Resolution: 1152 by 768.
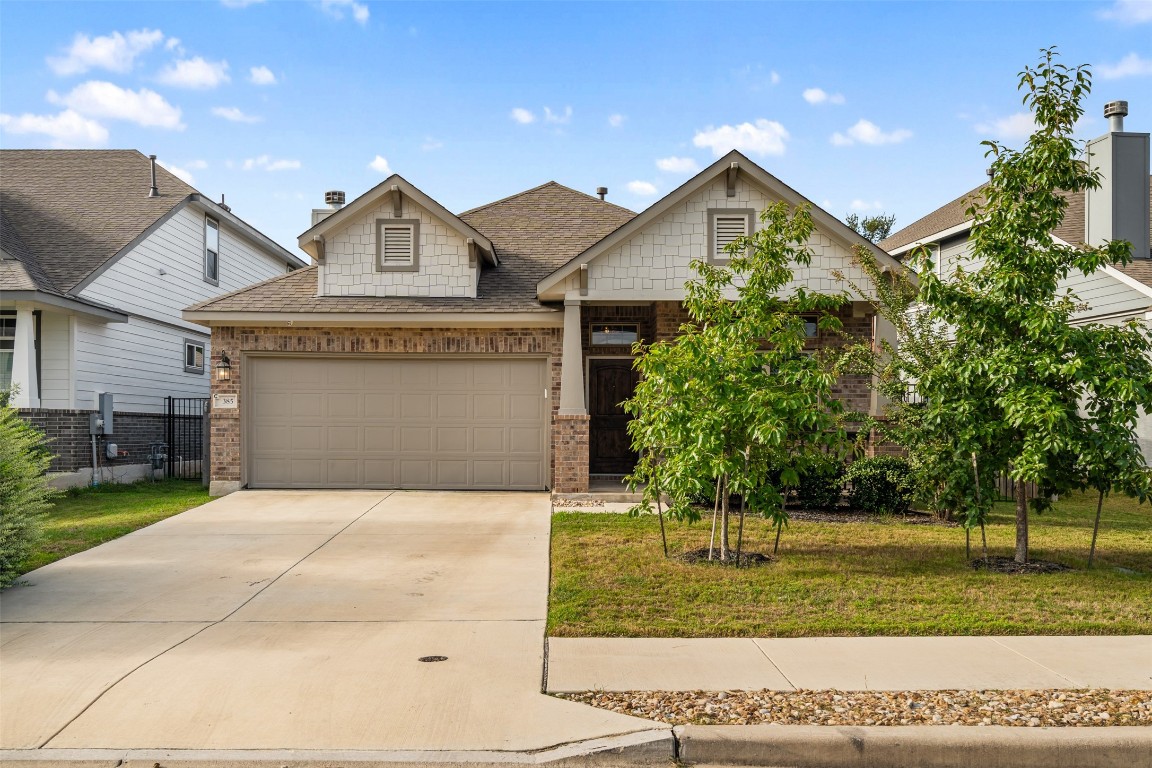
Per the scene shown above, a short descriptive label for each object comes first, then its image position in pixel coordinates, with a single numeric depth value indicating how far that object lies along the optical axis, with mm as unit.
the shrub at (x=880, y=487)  12594
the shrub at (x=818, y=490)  12648
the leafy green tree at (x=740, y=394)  8391
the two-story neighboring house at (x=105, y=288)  15164
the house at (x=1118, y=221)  16578
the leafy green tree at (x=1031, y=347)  8148
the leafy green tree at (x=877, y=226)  50750
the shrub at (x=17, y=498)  7977
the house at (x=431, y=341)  14023
